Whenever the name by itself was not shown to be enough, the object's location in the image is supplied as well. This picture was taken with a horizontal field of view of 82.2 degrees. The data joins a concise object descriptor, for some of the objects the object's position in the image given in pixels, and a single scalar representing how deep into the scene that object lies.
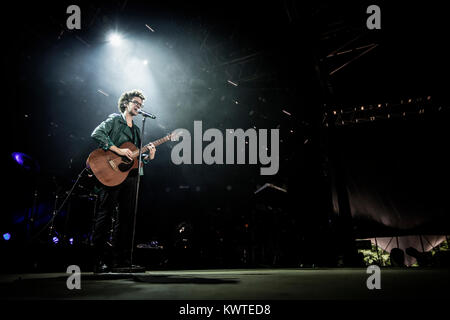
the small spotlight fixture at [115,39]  4.79
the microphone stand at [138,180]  2.42
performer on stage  2.52
